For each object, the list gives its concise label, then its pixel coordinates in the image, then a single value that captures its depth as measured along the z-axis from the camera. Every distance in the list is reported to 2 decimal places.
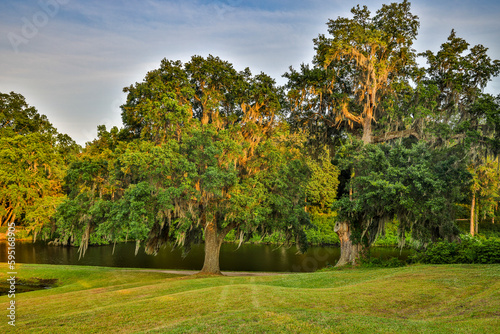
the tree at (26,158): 41.06
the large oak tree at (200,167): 17.89
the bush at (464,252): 14.81
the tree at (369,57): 20.97
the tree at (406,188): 17.81
